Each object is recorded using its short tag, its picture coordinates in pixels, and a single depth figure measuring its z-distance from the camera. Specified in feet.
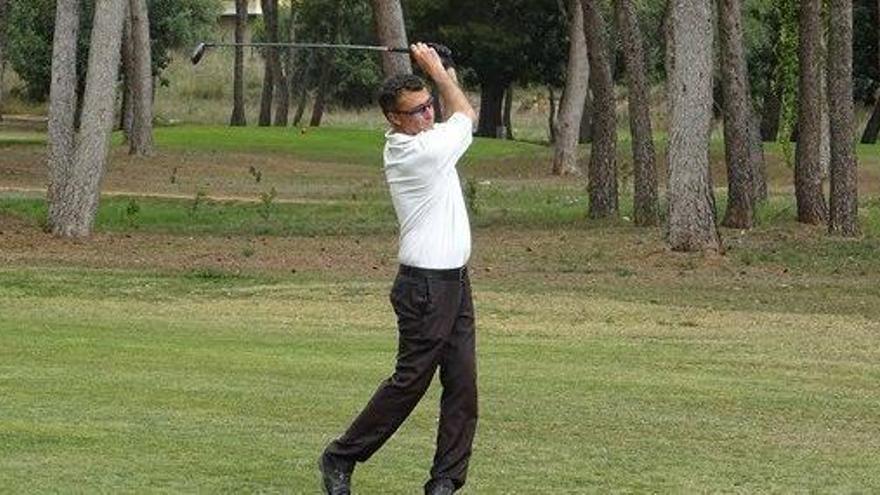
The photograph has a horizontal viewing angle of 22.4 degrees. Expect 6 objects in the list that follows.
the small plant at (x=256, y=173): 169.64
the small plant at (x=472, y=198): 128.57
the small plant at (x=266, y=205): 129.18
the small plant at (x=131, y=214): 119.78
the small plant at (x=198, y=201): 130.91
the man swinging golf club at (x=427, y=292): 33.45
